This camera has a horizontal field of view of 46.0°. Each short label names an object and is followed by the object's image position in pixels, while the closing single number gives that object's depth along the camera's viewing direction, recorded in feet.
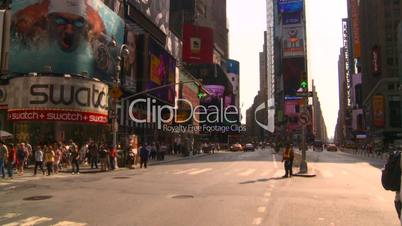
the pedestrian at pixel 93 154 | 103.86
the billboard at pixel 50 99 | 119.55
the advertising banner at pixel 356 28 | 554.26
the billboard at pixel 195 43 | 324.80
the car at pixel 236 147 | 295.09
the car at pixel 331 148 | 313.73
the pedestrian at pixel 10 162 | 75.10
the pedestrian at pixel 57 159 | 88.10
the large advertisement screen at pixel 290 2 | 646.82
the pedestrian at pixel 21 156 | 83.92
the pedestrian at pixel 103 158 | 96.73
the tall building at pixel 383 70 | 374.84
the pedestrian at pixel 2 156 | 73.46
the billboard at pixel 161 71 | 186.09
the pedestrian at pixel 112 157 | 100.22
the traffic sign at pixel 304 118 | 87.01
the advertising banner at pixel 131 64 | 164.86
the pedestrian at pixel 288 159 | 77.26
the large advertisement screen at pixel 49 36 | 129.18
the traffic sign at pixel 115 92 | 100.44
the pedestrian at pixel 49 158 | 82.28
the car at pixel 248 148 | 299.38
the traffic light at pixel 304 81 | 88.33
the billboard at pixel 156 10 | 194.96
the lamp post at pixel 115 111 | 103.35
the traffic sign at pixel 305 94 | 88.43
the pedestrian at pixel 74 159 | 88.94
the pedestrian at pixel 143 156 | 108.27
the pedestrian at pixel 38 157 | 81.76
